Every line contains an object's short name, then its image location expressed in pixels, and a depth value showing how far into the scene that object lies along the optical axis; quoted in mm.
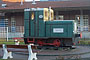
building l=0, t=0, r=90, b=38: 20210
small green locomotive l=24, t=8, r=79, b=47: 11038
